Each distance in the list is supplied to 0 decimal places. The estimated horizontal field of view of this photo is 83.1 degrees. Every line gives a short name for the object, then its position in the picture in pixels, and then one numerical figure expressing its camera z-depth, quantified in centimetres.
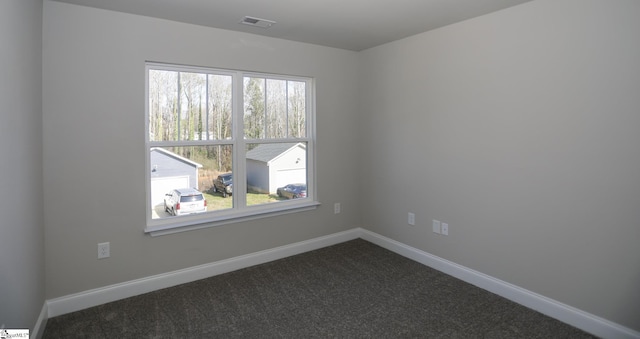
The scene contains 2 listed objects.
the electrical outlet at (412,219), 368
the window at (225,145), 310
